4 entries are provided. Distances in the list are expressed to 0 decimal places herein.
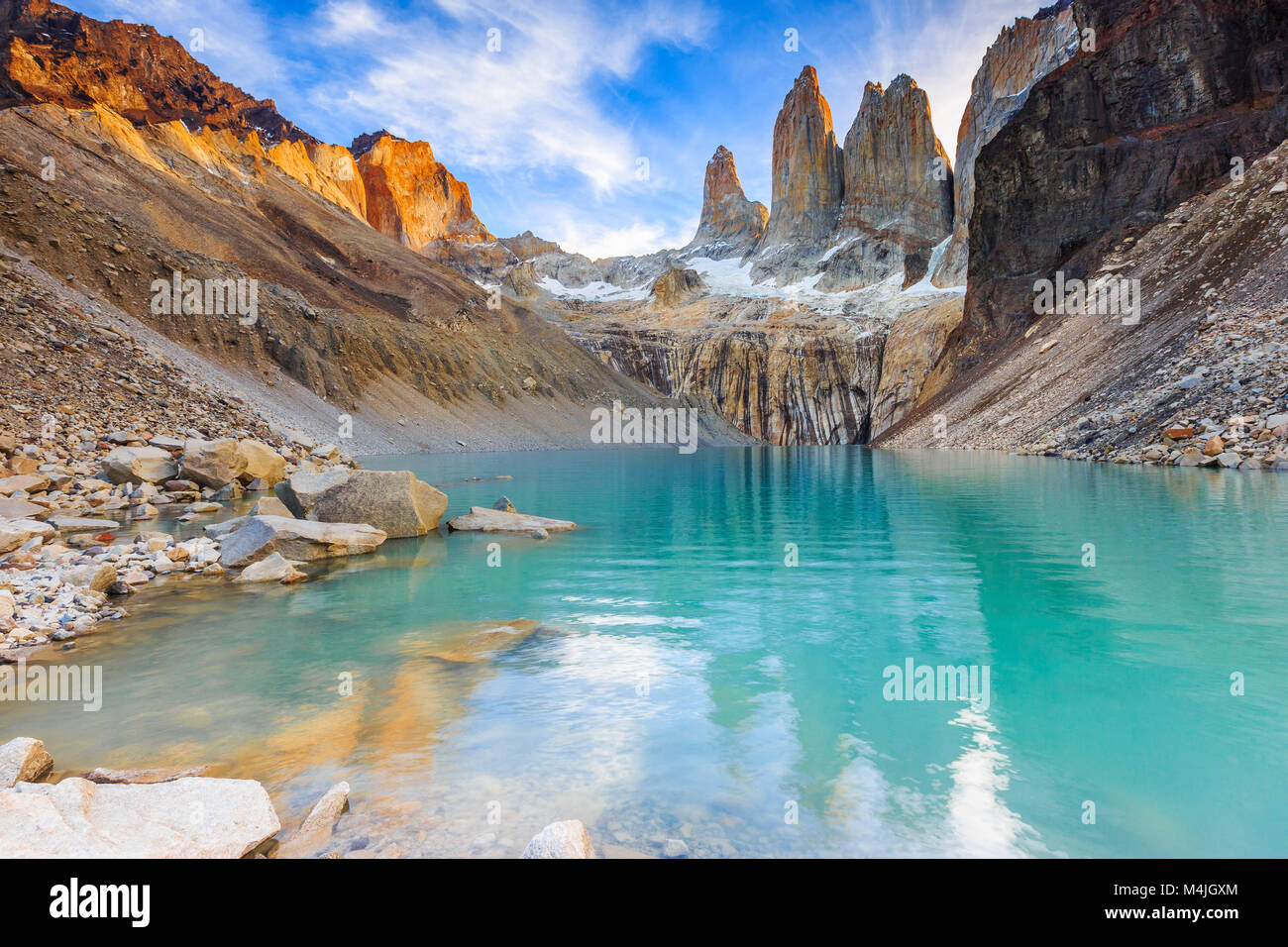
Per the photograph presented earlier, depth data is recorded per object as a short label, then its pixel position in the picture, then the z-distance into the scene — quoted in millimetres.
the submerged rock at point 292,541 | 11531
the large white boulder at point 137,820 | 3236
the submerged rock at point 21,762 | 4277
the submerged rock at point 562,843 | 3369
